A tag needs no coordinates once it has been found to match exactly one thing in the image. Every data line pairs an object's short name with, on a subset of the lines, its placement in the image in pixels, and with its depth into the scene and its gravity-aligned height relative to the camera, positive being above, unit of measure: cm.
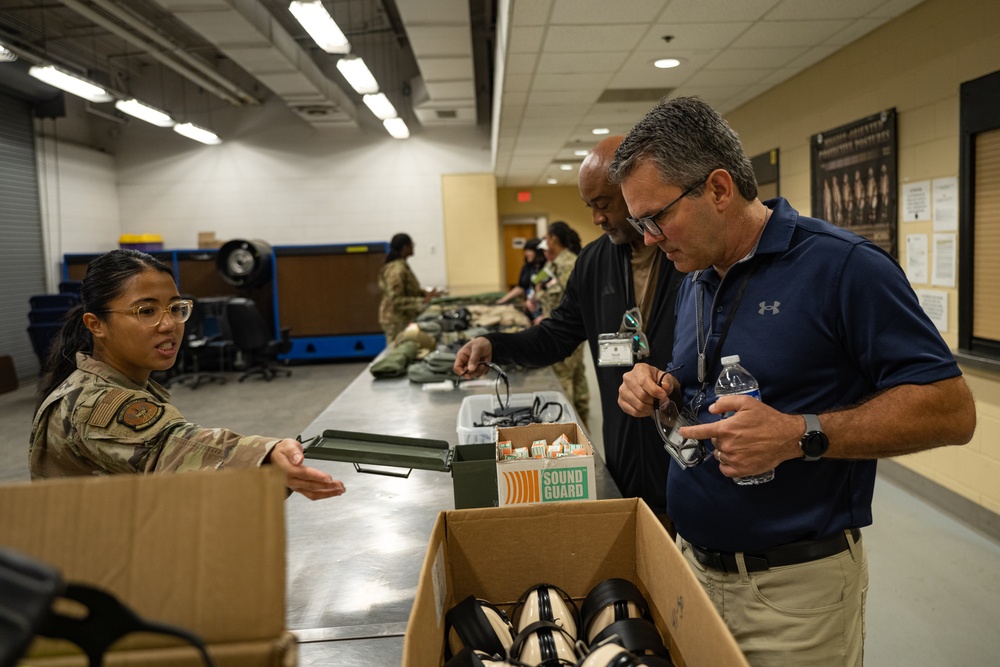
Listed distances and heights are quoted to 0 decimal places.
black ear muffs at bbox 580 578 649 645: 111 -56
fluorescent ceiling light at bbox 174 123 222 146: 1024 +245
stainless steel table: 132 -71
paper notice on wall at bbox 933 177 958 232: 390 +35
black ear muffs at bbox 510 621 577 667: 102 -58
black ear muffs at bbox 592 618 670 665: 98 -55
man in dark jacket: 217 -14
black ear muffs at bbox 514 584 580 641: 114 -58
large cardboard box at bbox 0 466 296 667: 65 -26
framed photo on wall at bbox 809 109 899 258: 450 +66
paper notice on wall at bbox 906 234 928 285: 423 +4
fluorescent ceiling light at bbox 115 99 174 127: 891 +245
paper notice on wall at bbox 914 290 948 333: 408 -26
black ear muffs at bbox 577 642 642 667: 92 -54
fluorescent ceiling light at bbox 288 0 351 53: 545 +225
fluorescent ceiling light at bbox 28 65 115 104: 741 +244
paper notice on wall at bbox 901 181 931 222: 416 +40
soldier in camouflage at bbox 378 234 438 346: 763 -11
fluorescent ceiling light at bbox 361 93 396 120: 862 +237
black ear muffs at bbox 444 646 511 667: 99 -57
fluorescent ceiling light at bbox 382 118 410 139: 1041 +248
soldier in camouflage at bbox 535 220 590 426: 536 -68
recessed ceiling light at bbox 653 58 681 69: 545 +173
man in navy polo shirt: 116 -23
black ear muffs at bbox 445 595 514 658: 108 -58
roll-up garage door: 923 +84
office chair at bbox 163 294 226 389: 900 -94
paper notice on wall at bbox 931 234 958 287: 396 +2
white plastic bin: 283 -57
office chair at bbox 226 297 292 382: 860 -72
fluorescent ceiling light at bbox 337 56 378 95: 704 +229
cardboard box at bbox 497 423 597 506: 151 -47
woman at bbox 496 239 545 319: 892 +9
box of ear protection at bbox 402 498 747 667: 120 -50
